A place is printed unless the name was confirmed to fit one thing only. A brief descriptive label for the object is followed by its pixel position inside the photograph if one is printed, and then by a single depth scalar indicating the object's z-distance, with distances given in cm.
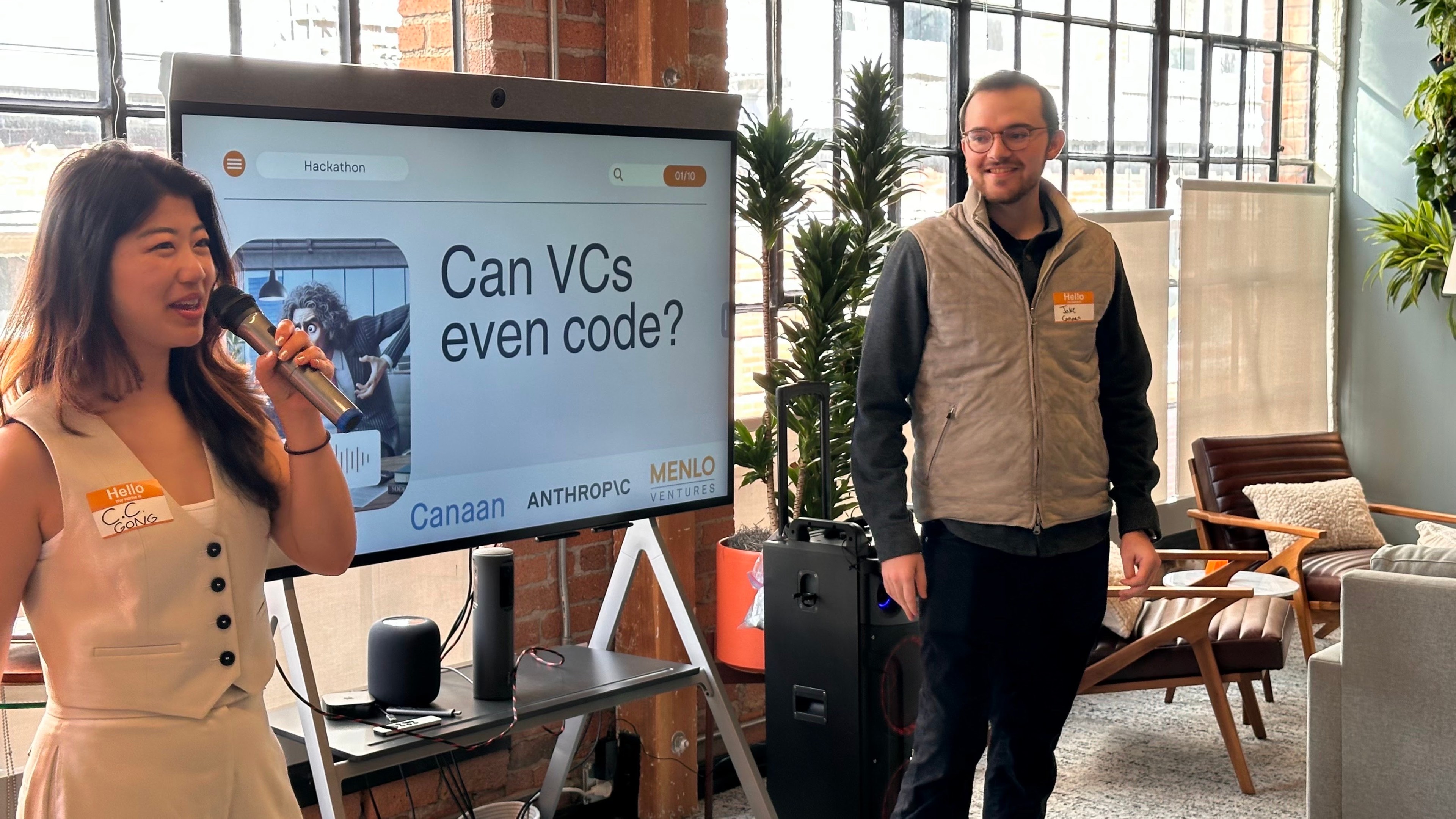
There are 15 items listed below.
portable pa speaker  288
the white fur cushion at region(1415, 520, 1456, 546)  326
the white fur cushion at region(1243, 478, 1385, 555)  523
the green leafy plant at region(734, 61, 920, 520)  349
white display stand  207
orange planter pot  342
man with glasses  250
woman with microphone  139
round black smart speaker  229
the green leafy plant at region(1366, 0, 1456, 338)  595
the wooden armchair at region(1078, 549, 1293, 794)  365
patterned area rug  360
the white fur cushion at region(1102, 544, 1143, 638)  379
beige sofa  284
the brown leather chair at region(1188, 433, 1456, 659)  480
